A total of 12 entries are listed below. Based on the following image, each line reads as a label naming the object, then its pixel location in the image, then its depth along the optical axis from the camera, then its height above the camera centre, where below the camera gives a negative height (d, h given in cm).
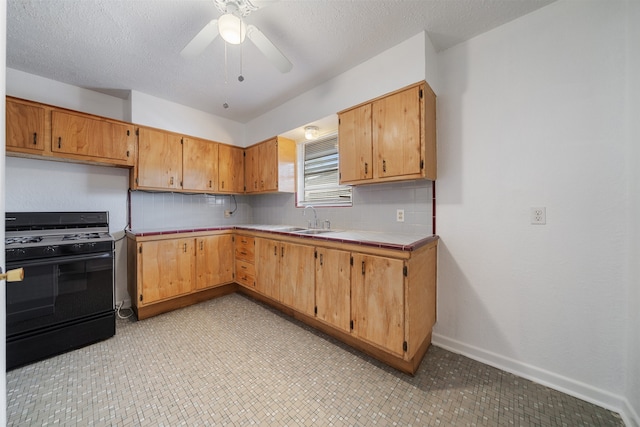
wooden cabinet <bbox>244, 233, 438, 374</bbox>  164 -65
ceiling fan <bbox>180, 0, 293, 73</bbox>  146 +119
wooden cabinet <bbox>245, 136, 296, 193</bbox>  319 +67
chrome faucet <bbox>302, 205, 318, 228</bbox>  306 -8
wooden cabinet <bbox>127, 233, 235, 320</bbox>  250 -64
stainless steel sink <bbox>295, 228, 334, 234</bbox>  274 -20
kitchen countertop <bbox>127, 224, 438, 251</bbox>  169 -21
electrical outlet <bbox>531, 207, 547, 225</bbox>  165 -3
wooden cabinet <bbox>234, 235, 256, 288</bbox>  290 -59
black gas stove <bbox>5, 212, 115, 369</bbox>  180 -60
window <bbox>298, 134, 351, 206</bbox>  294 +51
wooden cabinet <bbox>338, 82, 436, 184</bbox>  187 +65
